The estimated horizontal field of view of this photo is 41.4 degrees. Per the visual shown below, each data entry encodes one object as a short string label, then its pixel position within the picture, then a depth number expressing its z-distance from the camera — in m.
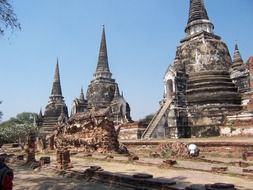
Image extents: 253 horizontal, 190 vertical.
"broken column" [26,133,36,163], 14.91
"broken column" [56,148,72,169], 11.56
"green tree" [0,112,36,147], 47.59
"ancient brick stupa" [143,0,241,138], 24.45
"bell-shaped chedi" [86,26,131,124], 37.78
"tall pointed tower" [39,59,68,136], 48.05
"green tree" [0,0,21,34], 8.44
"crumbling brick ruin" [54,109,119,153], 17.39
